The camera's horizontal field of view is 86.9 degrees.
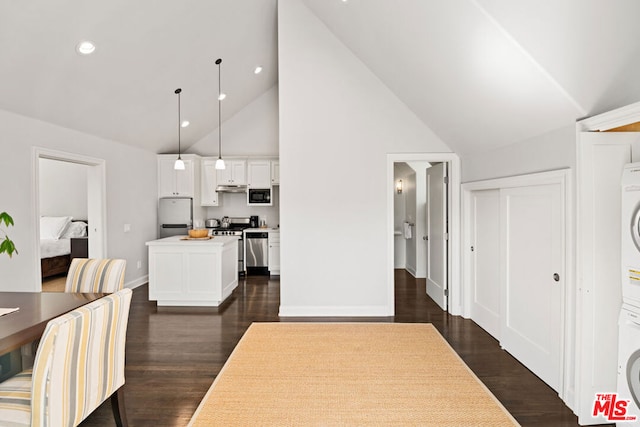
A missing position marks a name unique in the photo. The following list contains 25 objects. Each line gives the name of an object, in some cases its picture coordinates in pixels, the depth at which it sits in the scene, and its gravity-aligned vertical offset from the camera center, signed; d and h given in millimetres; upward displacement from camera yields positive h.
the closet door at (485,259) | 3578 -573
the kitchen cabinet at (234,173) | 6945 +778
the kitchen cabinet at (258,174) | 6938 +750
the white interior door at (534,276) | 2559 -581
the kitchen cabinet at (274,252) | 6660 -820
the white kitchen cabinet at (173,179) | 6461 +619
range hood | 6949 +471
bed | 6133 -529
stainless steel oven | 6734 -461
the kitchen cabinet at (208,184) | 6910 +554
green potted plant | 1896 -182
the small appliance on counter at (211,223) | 7117 -254
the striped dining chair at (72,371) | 1414 -749
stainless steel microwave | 6957 +302
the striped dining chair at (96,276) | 2760 -525
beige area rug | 2188 -1334
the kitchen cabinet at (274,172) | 6934 +793
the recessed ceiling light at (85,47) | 3270 +1620
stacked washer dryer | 1879 -520
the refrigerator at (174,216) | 6441 -88
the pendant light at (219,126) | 4873 +1753
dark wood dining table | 1669 -596
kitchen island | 4625 -834
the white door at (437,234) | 4445 -350
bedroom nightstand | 6441 -647
